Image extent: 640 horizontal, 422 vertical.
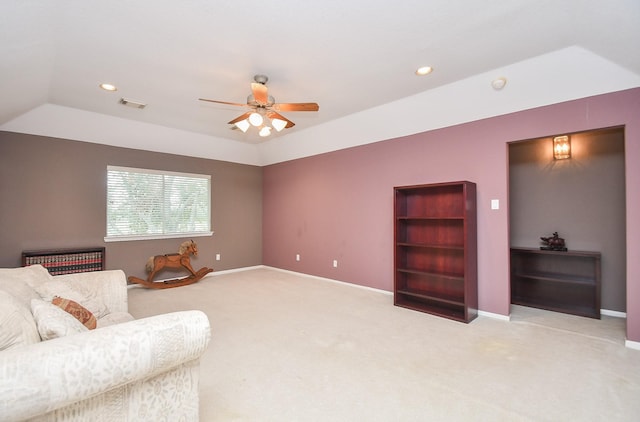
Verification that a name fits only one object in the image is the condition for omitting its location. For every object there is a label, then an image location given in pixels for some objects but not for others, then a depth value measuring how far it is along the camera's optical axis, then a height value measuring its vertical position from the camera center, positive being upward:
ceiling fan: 2.98 +1.12
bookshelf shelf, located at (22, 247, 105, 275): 4.00 -0.65
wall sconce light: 3.76 +0.83
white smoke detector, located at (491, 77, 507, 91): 3.15 +1.39
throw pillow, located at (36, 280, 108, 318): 1.99 -0.56
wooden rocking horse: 4.83 -0.91
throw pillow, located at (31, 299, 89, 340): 1.35 -0.52
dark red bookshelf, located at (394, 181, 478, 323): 3.48 -0.50
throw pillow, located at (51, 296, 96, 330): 1.75 -0.59
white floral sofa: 1.04 -0.61
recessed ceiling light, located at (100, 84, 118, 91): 3.56 +1.56
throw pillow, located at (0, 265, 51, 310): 1.72 -0.46
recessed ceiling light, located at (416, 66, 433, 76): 3.16 +1.55
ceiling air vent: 4.02 +1.56
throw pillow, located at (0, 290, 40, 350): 1.21 -0.49
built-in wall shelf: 3.55 -0.87
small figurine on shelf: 3.75 -0.42
